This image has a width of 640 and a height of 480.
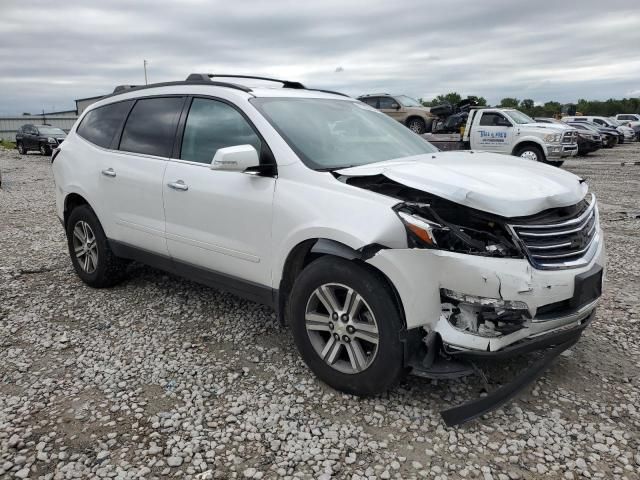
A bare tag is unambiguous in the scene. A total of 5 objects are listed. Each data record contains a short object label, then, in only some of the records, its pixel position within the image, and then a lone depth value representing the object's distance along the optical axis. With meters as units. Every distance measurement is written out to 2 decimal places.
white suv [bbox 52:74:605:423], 2.63
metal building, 45.50
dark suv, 25.62
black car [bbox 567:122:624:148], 24.67
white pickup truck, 15.48
